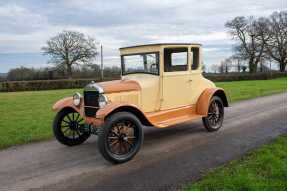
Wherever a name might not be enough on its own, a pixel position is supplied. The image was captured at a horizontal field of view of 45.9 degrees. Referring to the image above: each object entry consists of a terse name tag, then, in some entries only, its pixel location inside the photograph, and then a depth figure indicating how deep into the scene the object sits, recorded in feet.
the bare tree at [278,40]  170.09
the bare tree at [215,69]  156.80
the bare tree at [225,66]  165.37
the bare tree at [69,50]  166.81
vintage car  18.85
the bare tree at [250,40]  173.53
